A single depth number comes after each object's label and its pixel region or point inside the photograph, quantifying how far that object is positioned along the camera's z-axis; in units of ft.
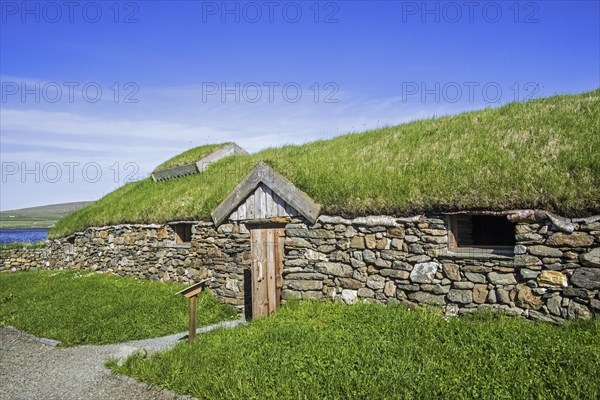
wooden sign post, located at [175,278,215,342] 27.17
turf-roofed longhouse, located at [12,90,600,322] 24.81
